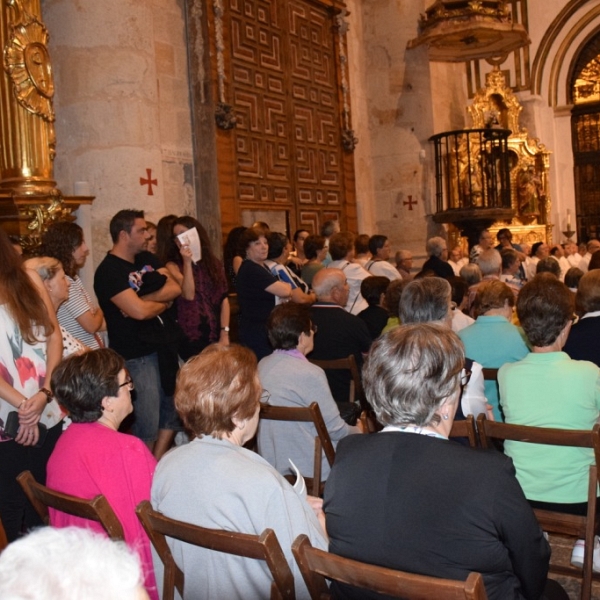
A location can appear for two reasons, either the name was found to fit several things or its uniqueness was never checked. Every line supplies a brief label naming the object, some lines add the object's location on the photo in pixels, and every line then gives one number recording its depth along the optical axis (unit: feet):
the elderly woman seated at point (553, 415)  9.90
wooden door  29.37
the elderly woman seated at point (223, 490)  7.04
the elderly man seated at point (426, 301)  12.19
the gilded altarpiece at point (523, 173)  49.55
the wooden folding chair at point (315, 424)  10.53
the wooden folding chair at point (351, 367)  14.79
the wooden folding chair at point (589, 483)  8.61
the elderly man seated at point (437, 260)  26.05
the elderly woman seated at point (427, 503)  6.00
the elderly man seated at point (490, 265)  21.50
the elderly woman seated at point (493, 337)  13.47
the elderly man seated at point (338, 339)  15.66
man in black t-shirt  14.65
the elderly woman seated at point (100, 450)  8.33
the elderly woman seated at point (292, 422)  11.94
